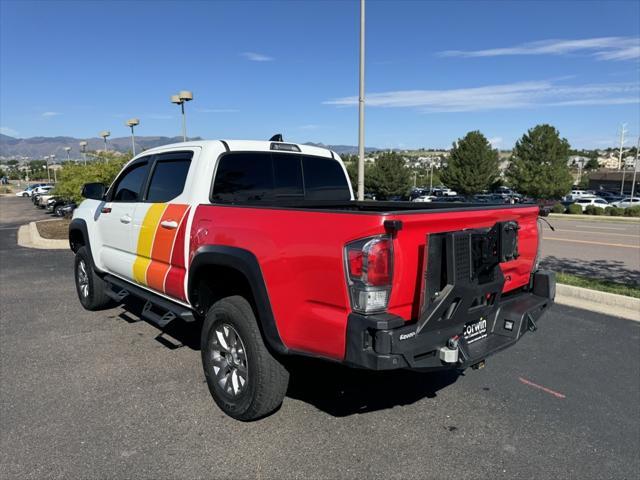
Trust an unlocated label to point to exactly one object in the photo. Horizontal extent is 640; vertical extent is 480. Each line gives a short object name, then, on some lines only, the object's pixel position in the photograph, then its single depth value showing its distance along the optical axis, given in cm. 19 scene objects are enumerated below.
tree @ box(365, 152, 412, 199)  5178
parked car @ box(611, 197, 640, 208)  4176
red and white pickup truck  252
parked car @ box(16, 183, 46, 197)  5482
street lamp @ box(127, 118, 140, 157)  2123
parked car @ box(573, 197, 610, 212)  4368
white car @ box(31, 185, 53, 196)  4506
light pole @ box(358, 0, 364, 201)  1162
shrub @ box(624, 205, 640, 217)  3341
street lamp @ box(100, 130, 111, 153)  2542
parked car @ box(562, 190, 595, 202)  4894
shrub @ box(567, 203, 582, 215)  3562
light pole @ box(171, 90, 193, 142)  1510
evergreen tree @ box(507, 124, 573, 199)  4594
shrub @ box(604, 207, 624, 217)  3422
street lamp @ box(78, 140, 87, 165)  3114
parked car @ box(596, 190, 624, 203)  5116
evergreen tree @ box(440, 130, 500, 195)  5241
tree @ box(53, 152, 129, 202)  1674
